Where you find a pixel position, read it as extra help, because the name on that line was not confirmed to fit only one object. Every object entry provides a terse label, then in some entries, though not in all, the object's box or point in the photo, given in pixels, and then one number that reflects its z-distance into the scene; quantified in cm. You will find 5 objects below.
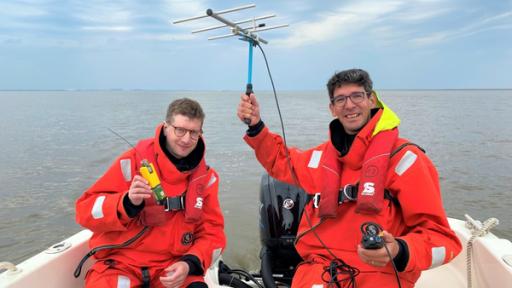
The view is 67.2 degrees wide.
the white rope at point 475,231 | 250
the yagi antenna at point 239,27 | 179
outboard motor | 284
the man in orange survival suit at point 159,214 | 216
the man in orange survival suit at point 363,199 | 189
